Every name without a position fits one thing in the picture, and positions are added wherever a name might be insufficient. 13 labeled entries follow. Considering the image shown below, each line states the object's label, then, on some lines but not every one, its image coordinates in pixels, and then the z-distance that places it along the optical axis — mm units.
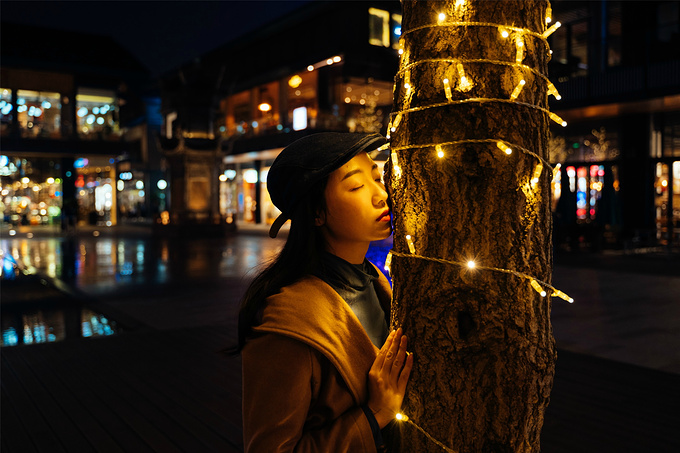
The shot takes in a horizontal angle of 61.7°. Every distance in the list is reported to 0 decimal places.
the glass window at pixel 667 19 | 19656
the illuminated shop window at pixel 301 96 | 30109
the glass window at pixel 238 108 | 39594
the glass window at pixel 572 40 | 21828
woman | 1488
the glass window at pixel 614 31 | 20719
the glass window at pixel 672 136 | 19094
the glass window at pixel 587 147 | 20516
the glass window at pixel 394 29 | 31422
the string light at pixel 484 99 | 1539
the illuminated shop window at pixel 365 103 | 28423
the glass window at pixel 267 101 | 36219
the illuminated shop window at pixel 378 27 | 30425
